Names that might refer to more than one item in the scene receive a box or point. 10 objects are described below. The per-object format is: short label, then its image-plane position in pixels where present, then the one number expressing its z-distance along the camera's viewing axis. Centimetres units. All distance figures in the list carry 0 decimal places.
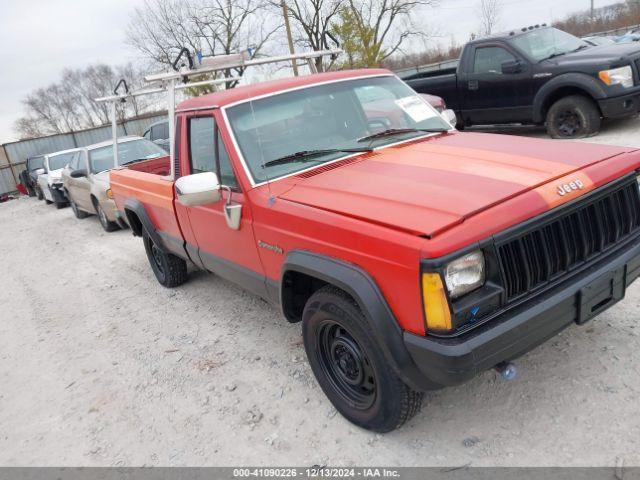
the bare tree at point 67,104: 5656
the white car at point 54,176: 1395
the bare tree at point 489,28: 3913
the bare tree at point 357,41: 2516
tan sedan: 916
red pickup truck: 231
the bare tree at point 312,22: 3562
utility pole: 2460
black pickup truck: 802
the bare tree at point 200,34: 3522
